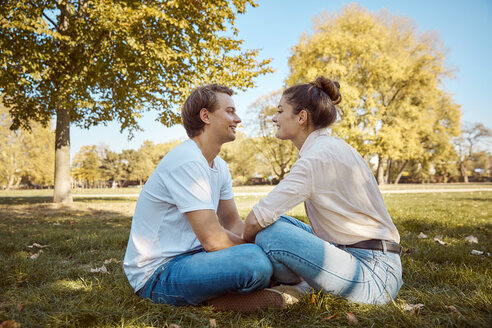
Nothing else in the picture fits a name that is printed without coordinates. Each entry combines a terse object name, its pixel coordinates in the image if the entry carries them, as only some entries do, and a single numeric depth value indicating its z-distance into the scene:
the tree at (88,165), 61.75
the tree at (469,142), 48.57
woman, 2.20
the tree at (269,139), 34.19
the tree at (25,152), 36.44
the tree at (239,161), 47.54
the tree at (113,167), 63.00
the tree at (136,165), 63.19
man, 2.16
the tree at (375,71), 22.66
